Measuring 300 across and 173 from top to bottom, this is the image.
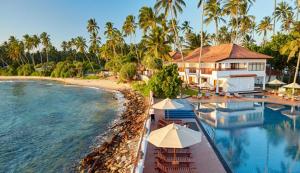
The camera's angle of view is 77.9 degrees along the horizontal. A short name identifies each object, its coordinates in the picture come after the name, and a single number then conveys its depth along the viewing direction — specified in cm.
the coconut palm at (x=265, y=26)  4515
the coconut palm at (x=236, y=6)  3521
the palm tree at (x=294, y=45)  2420
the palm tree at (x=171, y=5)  2967
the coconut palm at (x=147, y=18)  3578
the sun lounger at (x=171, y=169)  825
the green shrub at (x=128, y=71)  4227
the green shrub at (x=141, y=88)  2953
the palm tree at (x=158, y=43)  3198
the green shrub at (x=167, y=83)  2199
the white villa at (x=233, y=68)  2644
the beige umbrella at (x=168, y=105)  1350
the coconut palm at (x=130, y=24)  4711
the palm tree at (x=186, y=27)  5124
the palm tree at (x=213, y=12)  3634
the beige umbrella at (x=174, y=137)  786
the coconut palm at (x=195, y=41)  4471
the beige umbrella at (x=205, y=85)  2460
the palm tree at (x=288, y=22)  4266
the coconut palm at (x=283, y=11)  4308
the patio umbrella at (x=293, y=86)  2318
